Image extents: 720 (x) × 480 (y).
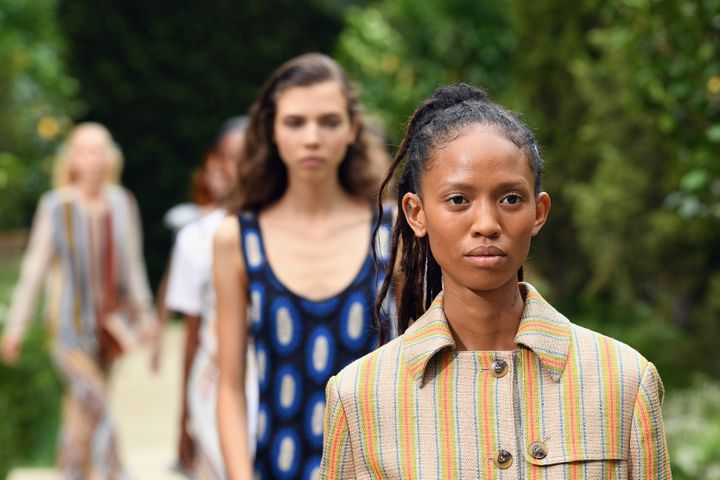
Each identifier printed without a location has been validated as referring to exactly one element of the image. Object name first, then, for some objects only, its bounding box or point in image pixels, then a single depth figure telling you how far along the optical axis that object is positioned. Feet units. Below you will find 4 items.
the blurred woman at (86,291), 46.19
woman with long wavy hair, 24.02
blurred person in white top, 34.24
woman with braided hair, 14.38
